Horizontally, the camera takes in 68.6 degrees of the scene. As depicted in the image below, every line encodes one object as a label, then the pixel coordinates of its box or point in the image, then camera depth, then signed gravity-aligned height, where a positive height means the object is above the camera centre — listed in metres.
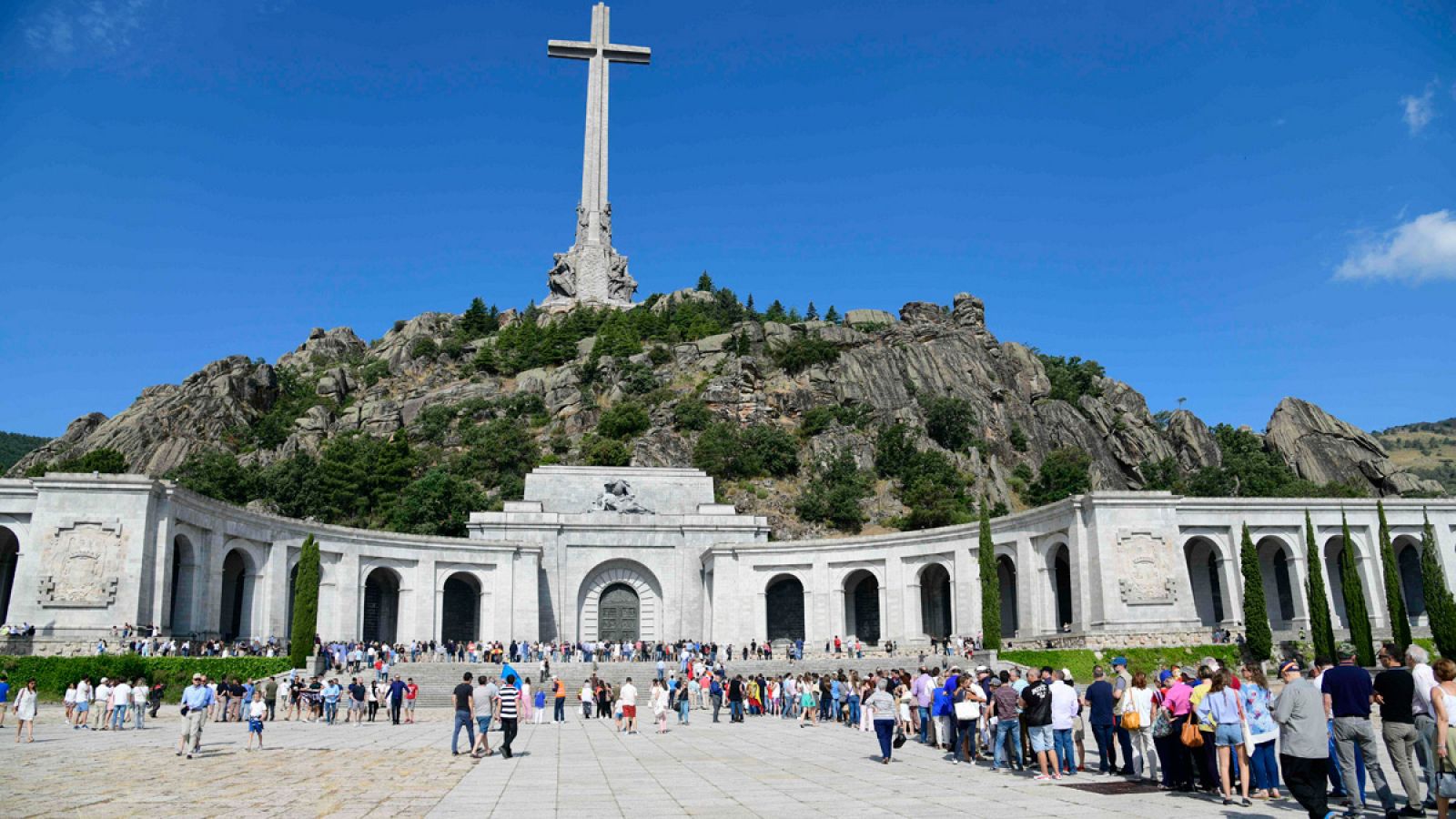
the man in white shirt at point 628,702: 22.41 -2.06
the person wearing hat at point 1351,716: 10.38 -1.21
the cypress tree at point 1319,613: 32.81 -0.68
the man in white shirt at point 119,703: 22.25 -1.91
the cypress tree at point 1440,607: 33.38 -0.53
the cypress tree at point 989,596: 35.16 +0.03
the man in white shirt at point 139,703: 22.72 -1.95
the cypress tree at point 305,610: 32.69 -0.06
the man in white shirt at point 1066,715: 13.84 -1.53
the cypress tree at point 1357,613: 32.94 -0.68
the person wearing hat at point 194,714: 16.92 -1.65
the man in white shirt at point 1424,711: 9.90 -1.10
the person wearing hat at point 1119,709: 13.99 -1.46
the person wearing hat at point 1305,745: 9.92 -1.43
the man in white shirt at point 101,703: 22.47 -1.91
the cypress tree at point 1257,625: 33.62 -1.01
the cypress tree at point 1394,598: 33.22 -0.23
